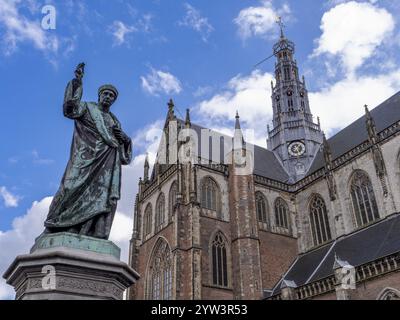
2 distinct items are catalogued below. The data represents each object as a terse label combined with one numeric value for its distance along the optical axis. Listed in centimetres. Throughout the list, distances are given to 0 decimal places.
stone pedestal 434
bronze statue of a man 498
